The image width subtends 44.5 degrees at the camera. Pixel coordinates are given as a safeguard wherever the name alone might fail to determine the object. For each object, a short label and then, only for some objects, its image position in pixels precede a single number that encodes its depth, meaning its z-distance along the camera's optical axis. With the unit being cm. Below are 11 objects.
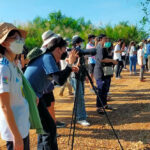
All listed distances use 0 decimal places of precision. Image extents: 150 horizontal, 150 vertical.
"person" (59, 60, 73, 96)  630
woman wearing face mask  140
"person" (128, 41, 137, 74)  946
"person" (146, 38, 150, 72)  860
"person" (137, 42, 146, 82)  754
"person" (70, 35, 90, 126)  387
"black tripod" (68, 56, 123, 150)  289
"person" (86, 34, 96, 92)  668
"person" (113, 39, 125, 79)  845
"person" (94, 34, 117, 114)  418
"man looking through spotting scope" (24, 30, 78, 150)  221
